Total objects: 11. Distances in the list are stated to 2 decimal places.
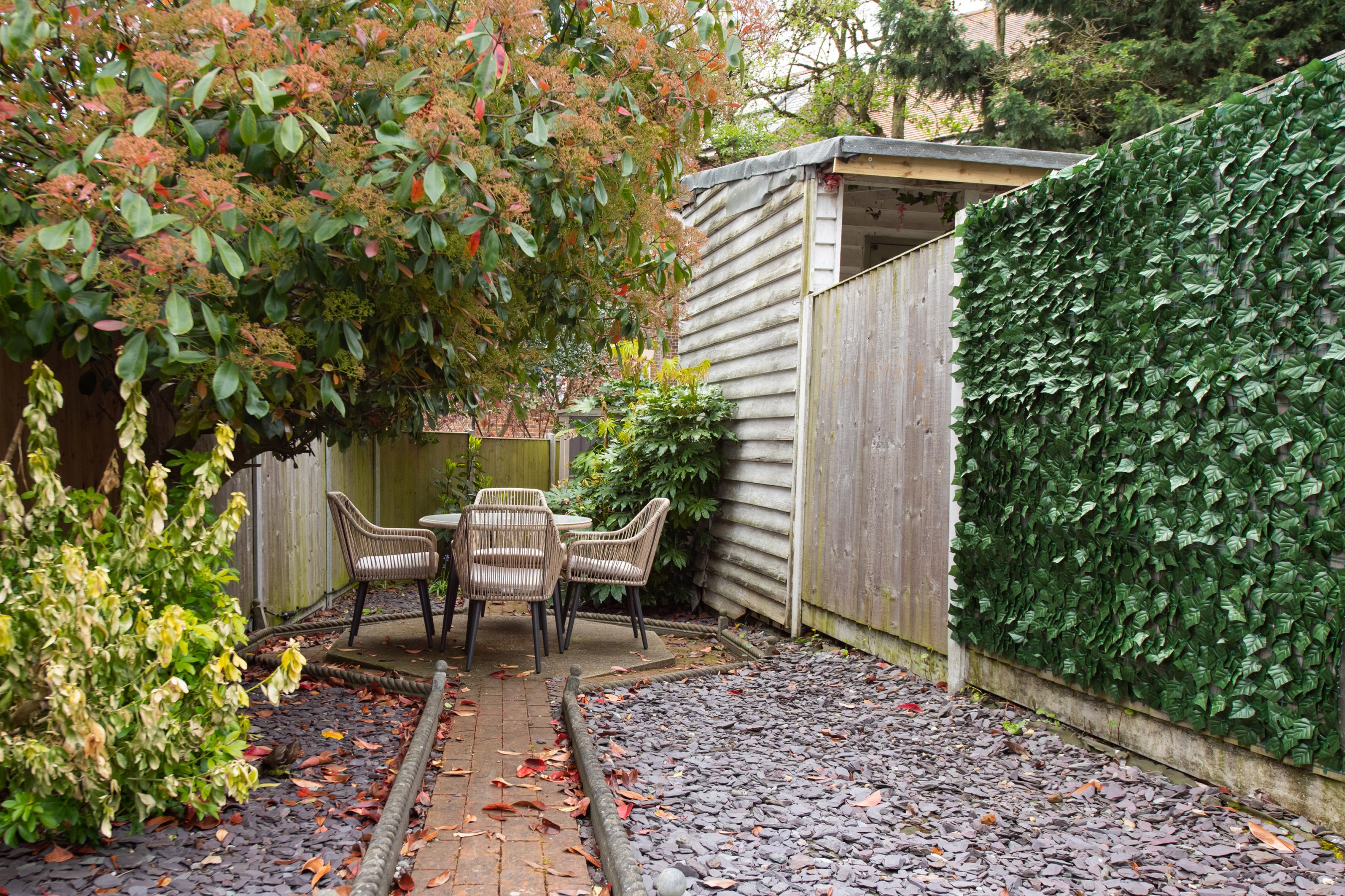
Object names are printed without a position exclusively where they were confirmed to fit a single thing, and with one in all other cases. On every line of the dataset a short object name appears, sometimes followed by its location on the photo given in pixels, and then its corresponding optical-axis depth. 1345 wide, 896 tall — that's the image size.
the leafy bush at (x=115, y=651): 2.12
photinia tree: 2.17
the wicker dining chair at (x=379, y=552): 5.36
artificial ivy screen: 2.42
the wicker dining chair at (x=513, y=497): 7.29
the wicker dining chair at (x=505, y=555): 4.90
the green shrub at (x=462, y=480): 9.61
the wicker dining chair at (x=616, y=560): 5.54
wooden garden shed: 4.72
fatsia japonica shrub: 7.09
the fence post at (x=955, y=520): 4.05
